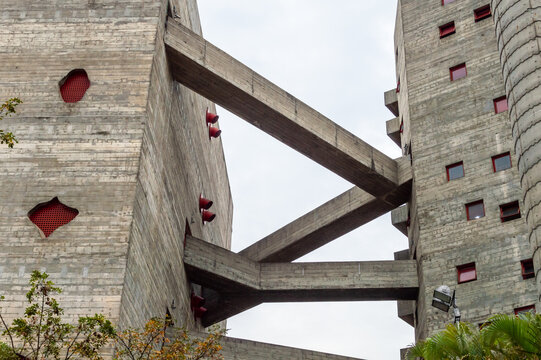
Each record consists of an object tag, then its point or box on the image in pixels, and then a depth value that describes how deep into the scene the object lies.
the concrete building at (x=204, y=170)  23.95
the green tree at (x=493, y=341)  13.56
